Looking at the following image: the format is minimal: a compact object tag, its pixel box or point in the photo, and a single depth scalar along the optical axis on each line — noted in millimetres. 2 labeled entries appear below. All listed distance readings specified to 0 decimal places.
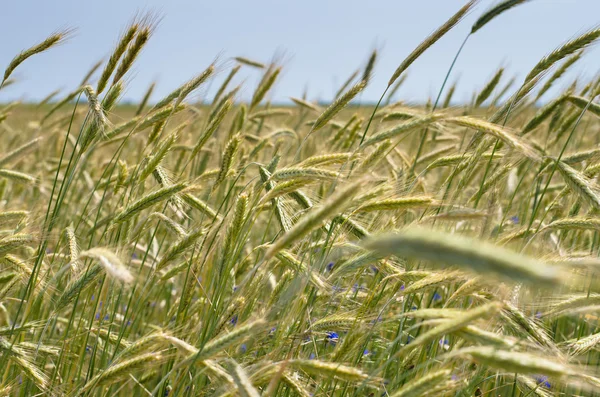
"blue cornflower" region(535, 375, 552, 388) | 2447
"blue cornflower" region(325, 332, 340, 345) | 2876
